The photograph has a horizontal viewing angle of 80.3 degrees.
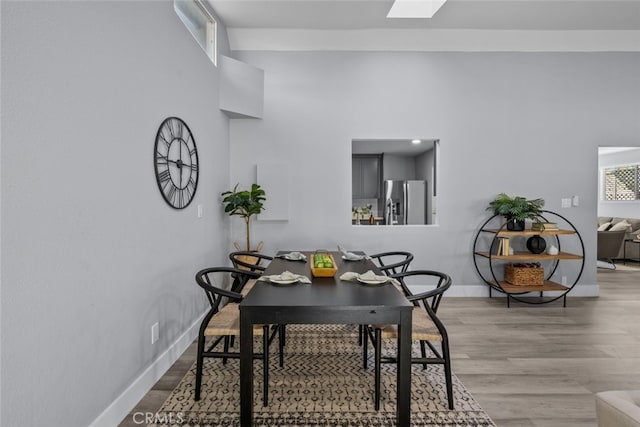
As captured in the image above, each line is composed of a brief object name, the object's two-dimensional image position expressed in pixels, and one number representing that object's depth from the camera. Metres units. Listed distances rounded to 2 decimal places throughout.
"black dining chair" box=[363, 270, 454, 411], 2.16
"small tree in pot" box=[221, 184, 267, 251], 4.17
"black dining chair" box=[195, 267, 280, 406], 2.19
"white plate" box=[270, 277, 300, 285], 2.23
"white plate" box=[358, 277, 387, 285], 2.21
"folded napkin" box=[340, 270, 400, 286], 2.25
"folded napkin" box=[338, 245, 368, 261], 3.10
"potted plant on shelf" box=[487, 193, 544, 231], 4.34
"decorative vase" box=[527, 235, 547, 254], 4.43
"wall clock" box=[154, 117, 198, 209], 2.63
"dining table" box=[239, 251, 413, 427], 1.81
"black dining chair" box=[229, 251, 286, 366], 2.71
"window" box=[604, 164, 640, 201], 8.00
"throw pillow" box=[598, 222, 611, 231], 7.70
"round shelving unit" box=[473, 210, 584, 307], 4.59
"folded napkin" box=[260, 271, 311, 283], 2.27
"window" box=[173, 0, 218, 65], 3.22
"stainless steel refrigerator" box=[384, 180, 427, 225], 6.03
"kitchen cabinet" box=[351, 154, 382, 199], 7.50
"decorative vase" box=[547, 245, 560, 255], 4.45
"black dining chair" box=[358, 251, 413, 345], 3.12
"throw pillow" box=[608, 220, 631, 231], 7.35
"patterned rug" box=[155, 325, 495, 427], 2.09
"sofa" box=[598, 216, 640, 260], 7.07
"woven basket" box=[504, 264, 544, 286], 4.45
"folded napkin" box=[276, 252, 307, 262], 3.16
